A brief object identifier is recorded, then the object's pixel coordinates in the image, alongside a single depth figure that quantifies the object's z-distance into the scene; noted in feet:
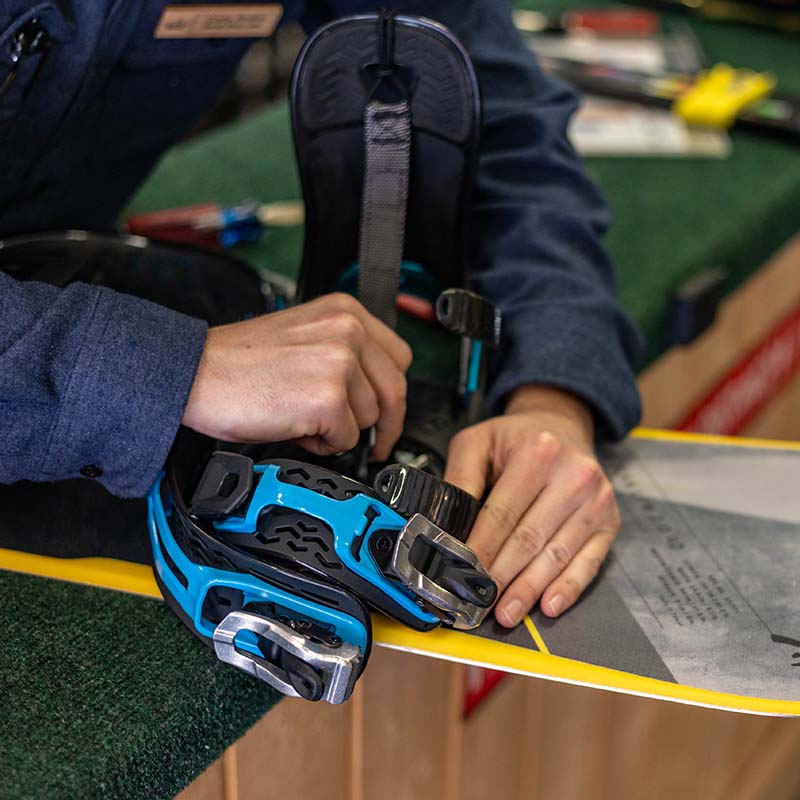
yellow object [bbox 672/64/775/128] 4.19
